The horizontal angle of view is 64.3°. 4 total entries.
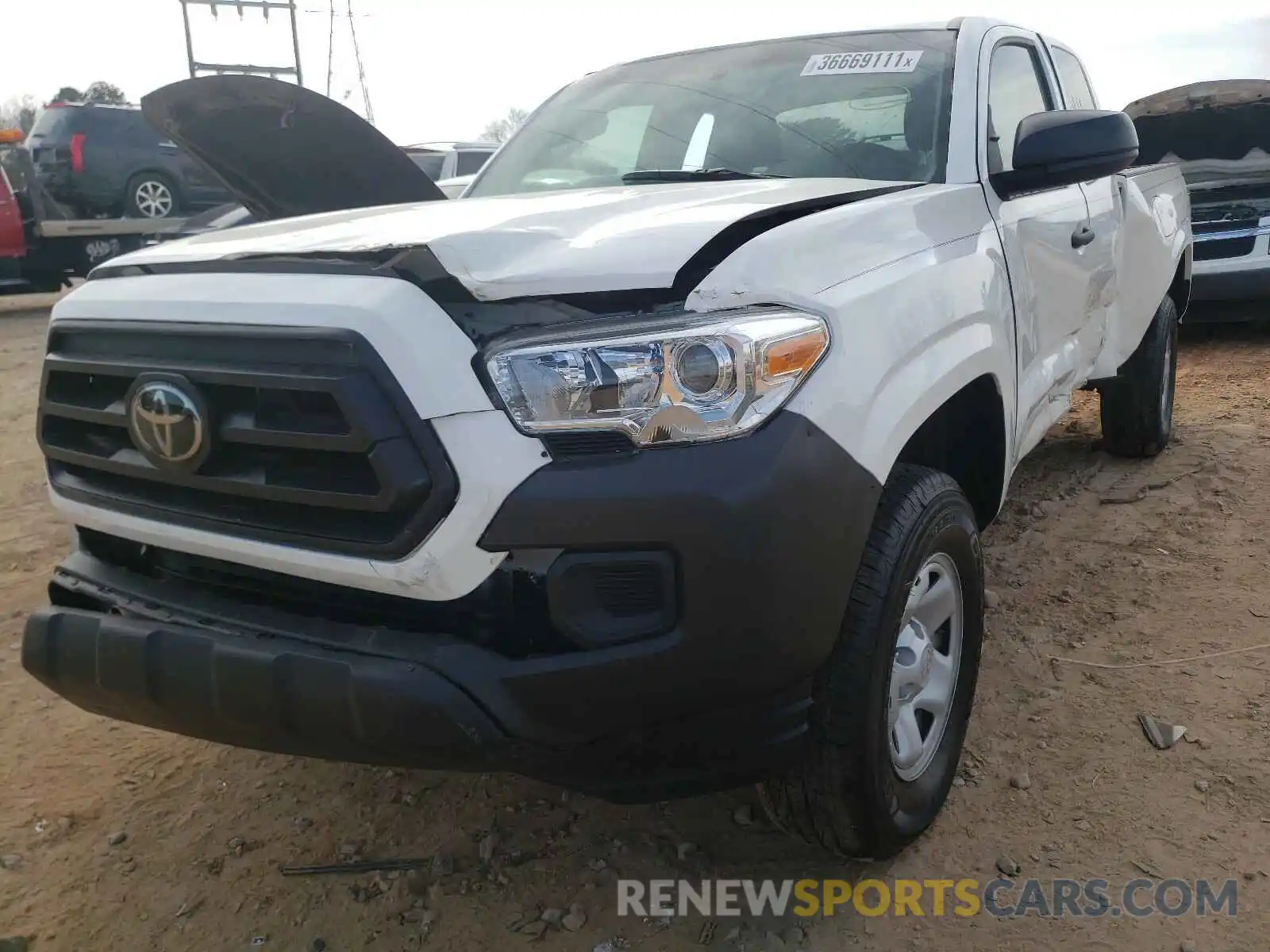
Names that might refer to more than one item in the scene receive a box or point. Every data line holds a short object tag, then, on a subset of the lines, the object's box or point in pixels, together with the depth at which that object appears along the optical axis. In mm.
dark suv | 11672
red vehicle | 10180
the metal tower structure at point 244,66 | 13406
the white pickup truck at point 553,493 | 1574
